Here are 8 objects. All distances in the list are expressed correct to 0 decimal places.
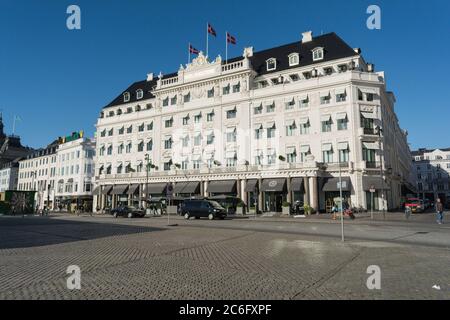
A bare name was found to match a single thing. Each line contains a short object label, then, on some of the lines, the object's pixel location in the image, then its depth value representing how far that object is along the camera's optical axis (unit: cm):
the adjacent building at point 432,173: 10194
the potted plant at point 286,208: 3834
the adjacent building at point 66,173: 7175
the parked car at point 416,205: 4072
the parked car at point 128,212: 3916
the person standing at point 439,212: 2452
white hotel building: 4162
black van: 3231
